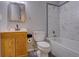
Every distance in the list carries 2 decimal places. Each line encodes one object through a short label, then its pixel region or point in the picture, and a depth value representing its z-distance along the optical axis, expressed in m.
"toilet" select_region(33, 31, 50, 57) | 0.96
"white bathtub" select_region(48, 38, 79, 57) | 0.90
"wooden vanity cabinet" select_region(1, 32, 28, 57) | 0.94
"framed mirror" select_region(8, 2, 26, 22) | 0.95
